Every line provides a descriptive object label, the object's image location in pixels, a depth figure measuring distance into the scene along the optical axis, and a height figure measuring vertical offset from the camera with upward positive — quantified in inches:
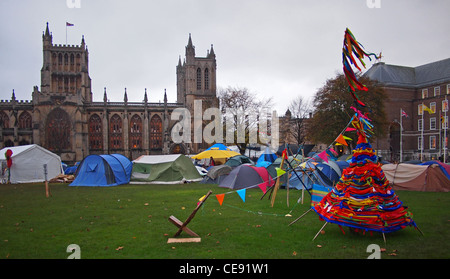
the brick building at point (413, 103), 2158.0 +209.2
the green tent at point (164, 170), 909.8 -108.9
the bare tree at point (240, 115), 1696.6 +104.2
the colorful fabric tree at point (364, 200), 282.7 -63.2
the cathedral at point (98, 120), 2453.2 +112.6
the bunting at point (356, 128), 316.2 +4.5
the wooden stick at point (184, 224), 294.8 -85.2
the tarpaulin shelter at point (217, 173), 866.0 -109.9
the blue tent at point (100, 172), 847.7 -104.8
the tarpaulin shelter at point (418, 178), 660.1 -98.8
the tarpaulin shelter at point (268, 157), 1096.9 -84.4
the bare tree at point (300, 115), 2113.9 +121.7
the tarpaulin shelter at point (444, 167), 668.7 -76.2
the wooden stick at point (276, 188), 469.1 -81.8
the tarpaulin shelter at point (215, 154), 1062.4 -71.1
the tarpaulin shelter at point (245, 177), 709.3 -100.2
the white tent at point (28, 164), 970.1 -93.4
